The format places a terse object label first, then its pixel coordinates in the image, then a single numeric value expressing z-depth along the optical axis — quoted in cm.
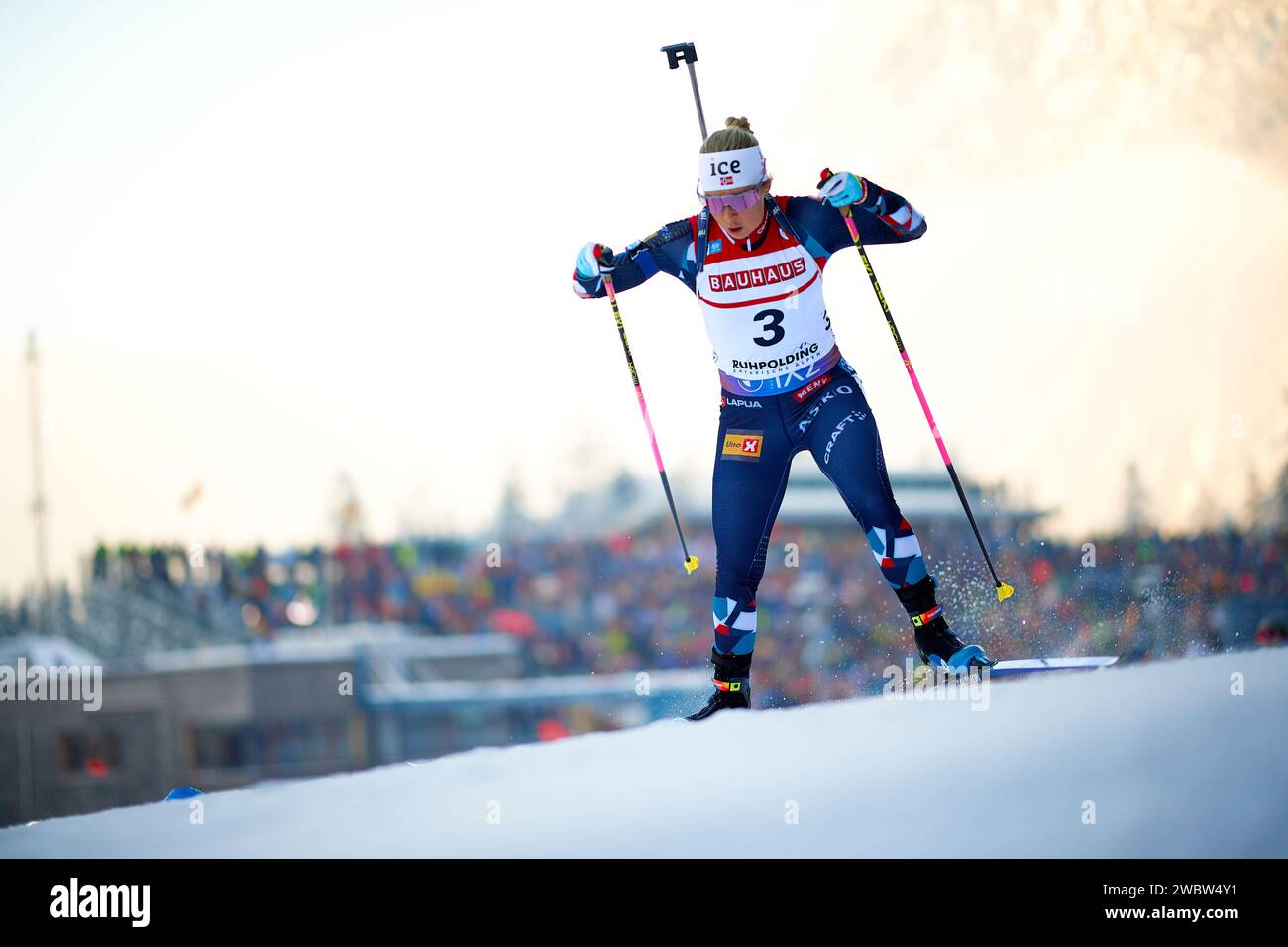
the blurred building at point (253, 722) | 2333
